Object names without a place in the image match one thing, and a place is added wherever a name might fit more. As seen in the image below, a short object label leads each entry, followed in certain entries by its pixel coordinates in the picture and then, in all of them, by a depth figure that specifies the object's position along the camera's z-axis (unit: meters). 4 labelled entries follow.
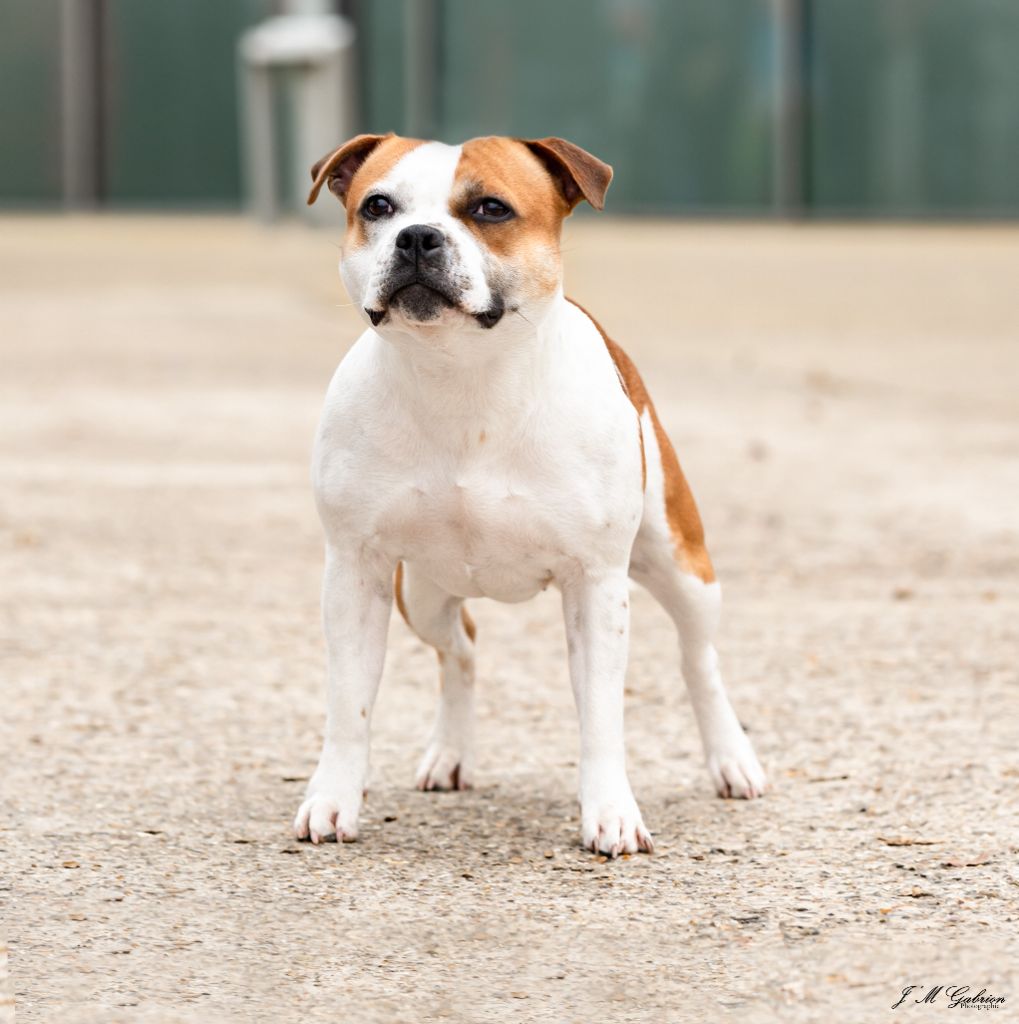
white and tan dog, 3.77
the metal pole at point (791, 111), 18.61
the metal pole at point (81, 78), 21.08
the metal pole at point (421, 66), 20.14
